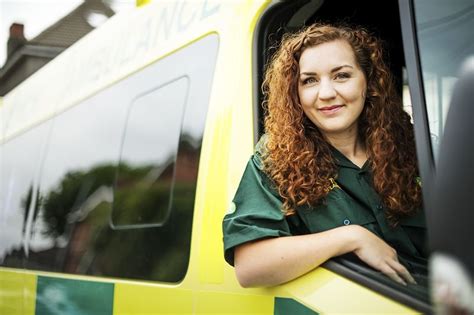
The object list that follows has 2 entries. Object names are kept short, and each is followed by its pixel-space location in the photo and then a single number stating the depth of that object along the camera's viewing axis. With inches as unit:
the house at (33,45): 322.7
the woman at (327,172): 70.9
